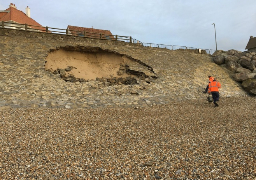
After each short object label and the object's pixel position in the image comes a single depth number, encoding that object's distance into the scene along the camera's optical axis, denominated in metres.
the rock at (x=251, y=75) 18.64
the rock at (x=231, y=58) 23.19
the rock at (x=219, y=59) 24.25
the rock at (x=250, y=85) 17.92
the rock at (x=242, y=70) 20.36
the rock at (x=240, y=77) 19.79
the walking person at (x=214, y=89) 11.21
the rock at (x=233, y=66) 22.47
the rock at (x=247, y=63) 20.68
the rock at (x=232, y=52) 25.48
